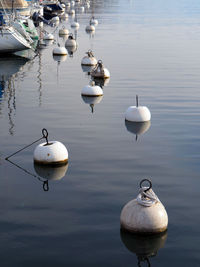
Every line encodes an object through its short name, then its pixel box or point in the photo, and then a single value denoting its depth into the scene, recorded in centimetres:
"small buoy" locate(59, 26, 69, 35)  9225
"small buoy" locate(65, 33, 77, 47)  7325
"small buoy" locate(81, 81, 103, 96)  3997
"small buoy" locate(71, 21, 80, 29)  10412
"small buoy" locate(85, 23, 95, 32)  9610
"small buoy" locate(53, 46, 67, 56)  6559
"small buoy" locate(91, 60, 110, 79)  4845
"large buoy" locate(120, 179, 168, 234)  1653
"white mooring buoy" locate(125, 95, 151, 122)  3188
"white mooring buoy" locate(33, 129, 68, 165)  2359
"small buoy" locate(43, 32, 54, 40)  8292
